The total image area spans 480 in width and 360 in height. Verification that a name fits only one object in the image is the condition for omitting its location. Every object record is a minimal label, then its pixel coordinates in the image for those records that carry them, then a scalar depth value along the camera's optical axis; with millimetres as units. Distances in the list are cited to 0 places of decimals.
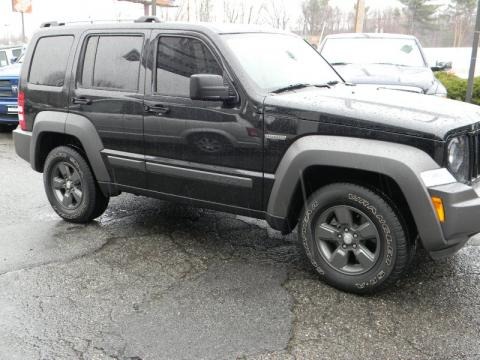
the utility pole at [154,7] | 14406
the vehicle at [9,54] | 13412
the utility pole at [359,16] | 15047
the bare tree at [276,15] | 20719
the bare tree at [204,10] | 19991
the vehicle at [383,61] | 7059
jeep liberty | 3234
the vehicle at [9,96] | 9902
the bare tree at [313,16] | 23047
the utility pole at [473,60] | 8945
